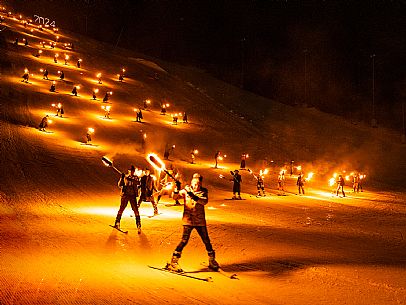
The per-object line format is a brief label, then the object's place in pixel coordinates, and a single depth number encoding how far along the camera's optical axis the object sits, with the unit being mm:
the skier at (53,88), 40222
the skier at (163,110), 43594
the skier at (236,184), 22238
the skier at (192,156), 32250
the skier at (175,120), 40875
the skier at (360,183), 34312
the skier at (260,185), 25139
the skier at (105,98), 42397
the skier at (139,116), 38569
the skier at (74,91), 41216
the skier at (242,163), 32700
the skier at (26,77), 40881
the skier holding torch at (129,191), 12852
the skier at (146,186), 16703
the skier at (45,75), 43956
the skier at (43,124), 30138
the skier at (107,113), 37638
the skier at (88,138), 29966
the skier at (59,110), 35047
